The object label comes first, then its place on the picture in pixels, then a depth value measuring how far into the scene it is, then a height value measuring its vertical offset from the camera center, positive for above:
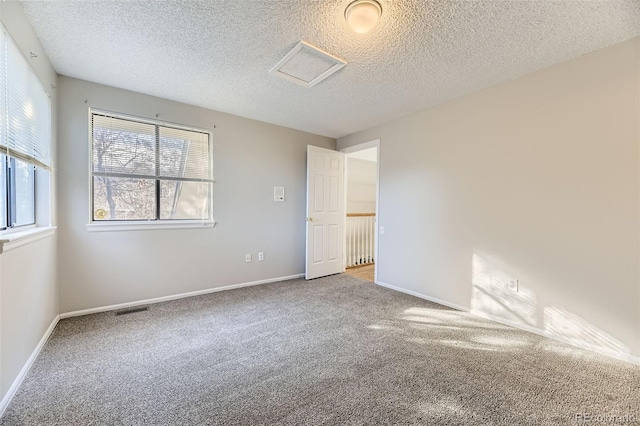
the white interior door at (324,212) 4.24 -0.07
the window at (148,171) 2.88 +0.41
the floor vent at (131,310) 2.81 -1.15
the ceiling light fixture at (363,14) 1.63 +1.25
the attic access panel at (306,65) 2.17 +1.28
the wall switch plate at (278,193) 4.11 +0.22
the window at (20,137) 1.61 +0.48
